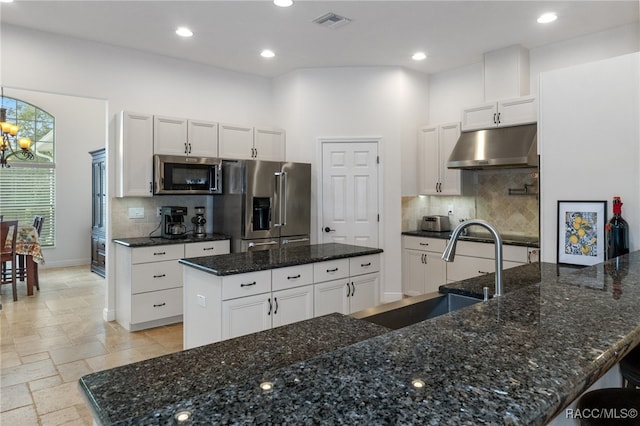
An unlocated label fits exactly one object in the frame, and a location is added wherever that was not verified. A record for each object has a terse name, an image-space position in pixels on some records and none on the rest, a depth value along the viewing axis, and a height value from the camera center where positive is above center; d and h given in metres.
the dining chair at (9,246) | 5.37 -0.48
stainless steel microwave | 4.47 +0.40
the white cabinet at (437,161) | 5.12 +0.63
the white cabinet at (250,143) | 5.02 +0.85
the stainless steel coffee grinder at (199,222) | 4.85 -0.14
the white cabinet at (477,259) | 4.23 -0.53
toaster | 5.33 -0.18
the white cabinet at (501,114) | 4.33 +1.06
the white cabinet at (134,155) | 4.32 +0.59
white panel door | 5.30 +0.22
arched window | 7.48 +0.65
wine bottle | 2.56 -0.15
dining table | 5.62 -0.53
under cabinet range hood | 4.25 +0.67
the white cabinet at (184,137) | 4.54 +0.84
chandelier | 5.77 +1.09
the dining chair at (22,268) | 5.92 -0.84
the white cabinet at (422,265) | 4.95 -0.69
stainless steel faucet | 1.67 -0.16
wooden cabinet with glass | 7.21 -0.03
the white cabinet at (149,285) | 4.18 -0.78
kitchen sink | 1.94 -0.50
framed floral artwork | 2.71 -0.15
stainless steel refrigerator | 4.61 +0.07
